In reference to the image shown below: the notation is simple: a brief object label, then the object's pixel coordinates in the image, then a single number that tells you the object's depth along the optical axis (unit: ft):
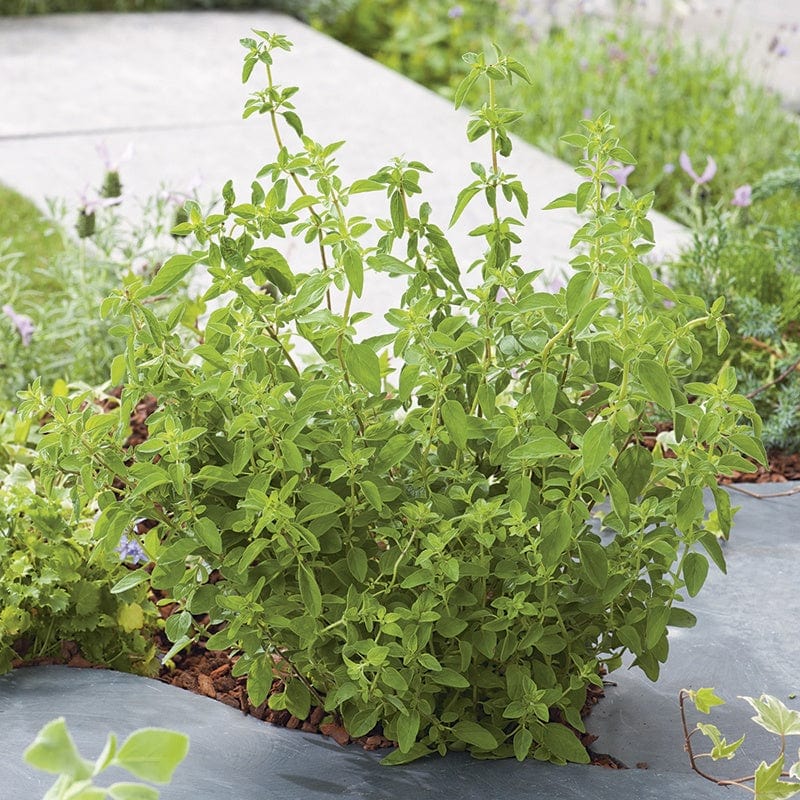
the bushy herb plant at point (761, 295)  9.47
